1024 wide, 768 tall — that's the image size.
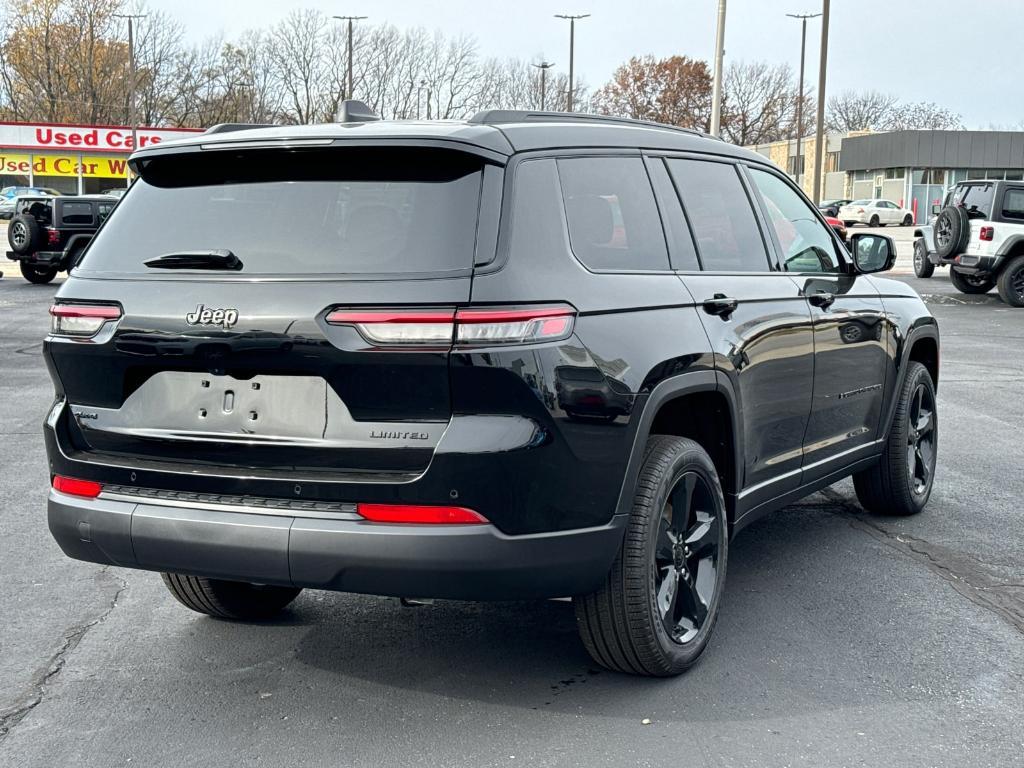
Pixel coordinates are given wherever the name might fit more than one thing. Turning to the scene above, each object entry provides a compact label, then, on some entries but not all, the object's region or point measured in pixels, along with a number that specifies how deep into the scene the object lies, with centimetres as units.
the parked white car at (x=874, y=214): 6456
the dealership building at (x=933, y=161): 7194
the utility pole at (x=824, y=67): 3553
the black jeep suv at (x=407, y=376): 339
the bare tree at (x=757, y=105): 9088
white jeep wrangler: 2195
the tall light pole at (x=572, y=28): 6554
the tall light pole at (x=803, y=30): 6994
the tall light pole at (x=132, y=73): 5424
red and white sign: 6284
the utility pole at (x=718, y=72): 2838
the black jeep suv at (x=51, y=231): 2411
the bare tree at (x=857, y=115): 11131
